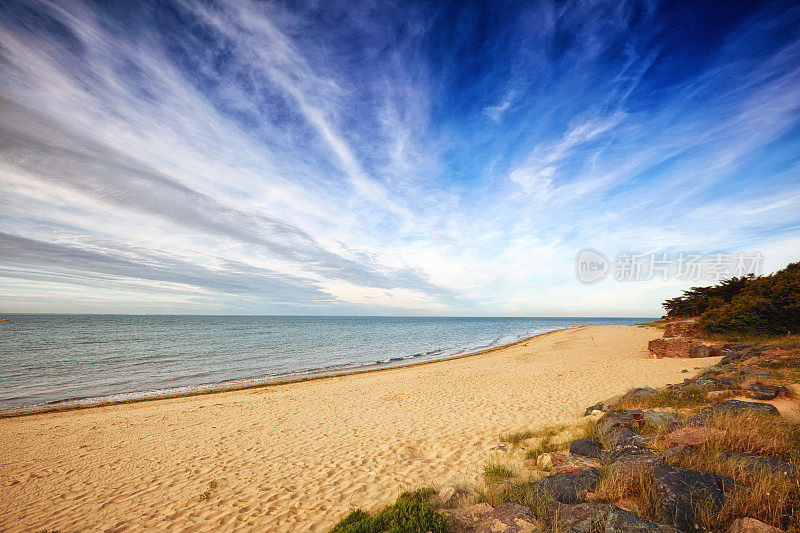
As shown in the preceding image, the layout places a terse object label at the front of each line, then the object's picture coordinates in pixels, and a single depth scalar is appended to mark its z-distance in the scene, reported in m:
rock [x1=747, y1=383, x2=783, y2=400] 7.61
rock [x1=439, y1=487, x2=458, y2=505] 5.29
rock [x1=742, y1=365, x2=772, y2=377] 9.31
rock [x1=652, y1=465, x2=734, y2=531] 3.62
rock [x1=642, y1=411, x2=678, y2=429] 6.49
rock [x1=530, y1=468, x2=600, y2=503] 4.56
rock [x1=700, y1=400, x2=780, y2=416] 6.12
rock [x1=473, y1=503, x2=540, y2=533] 4.12
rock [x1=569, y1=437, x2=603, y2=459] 6.02
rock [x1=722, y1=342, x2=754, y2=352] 15.47
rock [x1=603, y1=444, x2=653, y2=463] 5.37
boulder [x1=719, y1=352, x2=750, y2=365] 13.29
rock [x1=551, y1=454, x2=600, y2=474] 5.49
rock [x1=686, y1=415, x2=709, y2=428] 5.97
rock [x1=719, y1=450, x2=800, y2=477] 3.95
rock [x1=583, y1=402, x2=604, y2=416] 9.83
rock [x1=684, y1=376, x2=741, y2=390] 8.90
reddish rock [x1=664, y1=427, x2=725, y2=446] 5.16
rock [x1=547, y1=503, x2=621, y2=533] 3.71
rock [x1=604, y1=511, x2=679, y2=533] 3.29
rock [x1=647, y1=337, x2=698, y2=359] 18.80
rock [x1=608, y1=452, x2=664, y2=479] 4.53
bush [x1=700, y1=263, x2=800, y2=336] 18.08
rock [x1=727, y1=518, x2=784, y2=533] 3.04
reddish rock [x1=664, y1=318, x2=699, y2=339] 21.75
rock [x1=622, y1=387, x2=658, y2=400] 9.58
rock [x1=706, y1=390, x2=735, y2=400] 8.24
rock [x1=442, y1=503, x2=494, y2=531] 4.52
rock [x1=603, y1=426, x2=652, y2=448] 5.87
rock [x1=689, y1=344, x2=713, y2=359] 17.41
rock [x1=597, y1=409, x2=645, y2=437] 7.04
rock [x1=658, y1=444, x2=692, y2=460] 4.84
